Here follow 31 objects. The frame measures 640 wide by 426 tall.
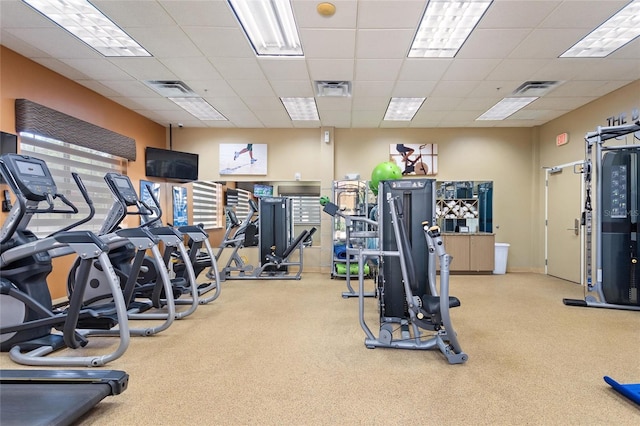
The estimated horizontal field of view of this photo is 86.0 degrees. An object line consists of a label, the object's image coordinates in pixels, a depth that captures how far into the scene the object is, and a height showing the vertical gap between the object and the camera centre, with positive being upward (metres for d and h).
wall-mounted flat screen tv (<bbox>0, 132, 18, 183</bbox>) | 3.85 +0.79
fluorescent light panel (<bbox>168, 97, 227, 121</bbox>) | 5.92 +1.92
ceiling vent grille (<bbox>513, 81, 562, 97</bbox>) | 5.11 +1.91
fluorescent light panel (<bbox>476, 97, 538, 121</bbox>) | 5.83 +1.90
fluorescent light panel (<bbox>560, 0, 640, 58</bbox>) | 3.44 +1.98
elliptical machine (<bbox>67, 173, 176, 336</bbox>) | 3.23 -0.58
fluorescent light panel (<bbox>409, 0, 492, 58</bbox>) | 3.27 +1.98
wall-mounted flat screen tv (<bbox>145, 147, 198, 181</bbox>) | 6.76 +0.98
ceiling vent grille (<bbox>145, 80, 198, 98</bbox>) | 5.16 +1.93
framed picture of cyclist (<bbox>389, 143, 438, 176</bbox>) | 7.47 +1.19
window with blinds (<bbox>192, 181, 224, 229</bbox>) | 7.68 +0.21
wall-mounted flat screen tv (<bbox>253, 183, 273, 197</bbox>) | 7.56 +0.49
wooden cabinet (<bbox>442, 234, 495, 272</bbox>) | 7.14 -0.82
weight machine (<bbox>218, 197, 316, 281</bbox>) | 6.72 -0.61
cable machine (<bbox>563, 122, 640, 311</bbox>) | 4.57 -0.16
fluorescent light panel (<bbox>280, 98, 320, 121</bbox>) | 5.95 +1.93
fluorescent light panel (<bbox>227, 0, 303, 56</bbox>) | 3.29 +1.99
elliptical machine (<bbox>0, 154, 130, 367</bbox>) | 2.58 -0.55
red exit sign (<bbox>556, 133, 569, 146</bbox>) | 6.42 +1.40
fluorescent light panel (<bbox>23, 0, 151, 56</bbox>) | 3.27 +1.97
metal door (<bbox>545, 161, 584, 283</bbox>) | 6.16 -0.19
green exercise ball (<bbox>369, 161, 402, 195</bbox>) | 5.79 +0.68
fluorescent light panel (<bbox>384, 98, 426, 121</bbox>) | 5.91 +1.91
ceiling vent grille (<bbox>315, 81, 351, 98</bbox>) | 5.17 +1.93
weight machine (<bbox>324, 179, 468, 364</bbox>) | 2.80 -0.61
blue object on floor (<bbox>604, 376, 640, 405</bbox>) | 2.20 -1.17
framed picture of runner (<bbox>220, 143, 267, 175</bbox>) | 7.58 +1.18
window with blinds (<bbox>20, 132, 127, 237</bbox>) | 4.36 +0.61
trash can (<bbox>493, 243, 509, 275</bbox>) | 7.21 -0.96
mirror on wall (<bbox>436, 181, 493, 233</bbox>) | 7.47 +0.18
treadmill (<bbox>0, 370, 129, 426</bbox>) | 1.84 -1.10
